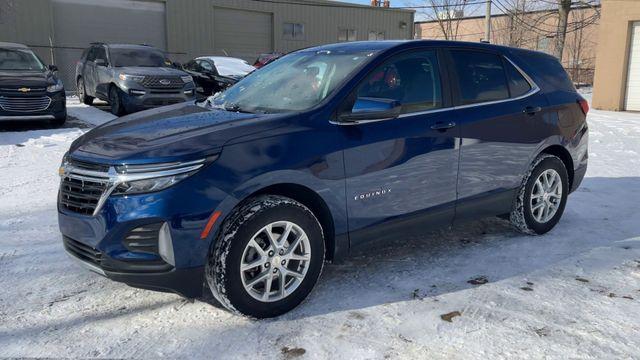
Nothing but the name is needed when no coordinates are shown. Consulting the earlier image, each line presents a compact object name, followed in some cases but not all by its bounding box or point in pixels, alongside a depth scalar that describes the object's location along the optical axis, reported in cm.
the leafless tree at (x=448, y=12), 4231
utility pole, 2601
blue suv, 312
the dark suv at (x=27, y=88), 1038
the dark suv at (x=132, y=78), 1199
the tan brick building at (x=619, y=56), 1738
